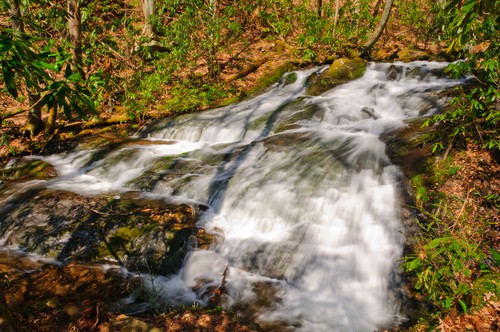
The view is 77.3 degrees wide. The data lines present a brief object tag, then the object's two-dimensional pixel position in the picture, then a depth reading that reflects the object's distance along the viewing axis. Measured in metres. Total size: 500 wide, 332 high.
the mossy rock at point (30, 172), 8.02
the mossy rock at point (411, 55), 11.99
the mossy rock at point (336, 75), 11.26
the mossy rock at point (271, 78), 12.24
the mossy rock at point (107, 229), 5.26
